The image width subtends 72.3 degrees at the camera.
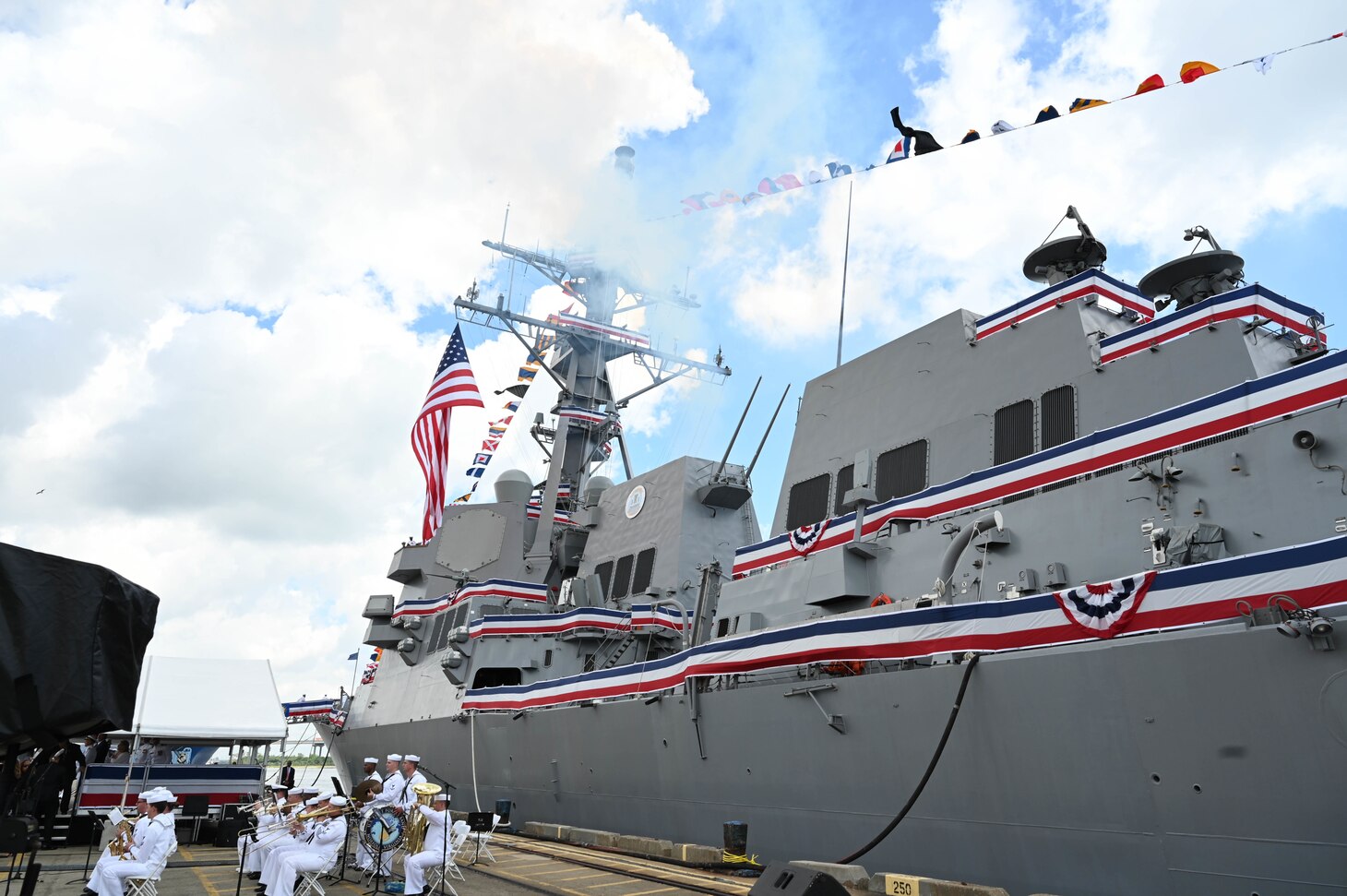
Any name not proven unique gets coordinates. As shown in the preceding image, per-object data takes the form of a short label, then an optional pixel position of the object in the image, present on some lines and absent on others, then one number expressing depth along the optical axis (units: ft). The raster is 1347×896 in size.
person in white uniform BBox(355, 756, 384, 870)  28.12
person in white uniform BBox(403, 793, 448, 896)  23.89
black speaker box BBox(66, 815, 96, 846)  38.09
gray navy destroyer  19.76
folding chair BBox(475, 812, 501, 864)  32.29
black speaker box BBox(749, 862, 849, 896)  14.06
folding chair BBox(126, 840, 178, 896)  24.14
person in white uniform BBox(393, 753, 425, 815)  27.07
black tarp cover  14.48
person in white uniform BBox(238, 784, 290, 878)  28.22
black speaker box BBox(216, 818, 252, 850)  39.27
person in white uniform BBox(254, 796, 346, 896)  23.27
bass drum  26.78
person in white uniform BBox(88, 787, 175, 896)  23.44
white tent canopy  40.22
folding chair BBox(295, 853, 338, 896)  24.04
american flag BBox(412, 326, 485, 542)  63.62
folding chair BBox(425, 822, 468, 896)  26.17
